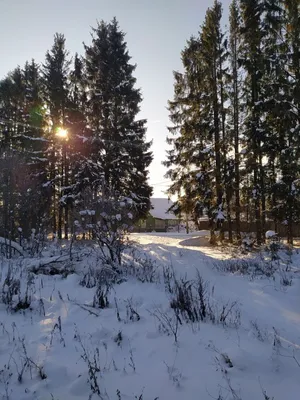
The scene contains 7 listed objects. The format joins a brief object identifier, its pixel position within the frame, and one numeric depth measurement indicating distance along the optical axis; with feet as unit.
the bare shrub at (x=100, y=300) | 16.74
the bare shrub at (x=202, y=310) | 14.11
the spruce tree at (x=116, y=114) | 67.51
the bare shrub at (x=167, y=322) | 12.81
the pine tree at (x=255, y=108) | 51.78
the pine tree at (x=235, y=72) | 57.36
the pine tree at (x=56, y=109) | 70.03
